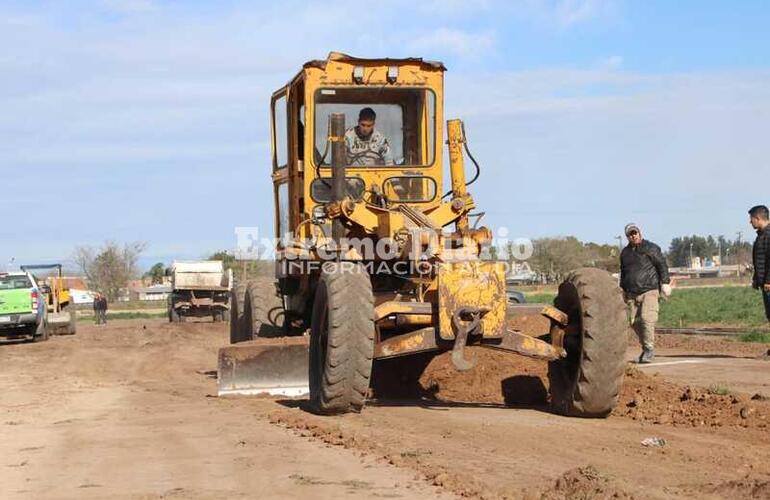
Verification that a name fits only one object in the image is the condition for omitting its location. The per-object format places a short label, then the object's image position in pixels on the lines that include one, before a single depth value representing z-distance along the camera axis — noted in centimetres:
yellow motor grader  897
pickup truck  2691
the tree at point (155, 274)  12500
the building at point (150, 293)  11444
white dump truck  3953
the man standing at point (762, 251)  1457
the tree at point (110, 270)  9825
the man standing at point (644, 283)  1495
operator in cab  1127
